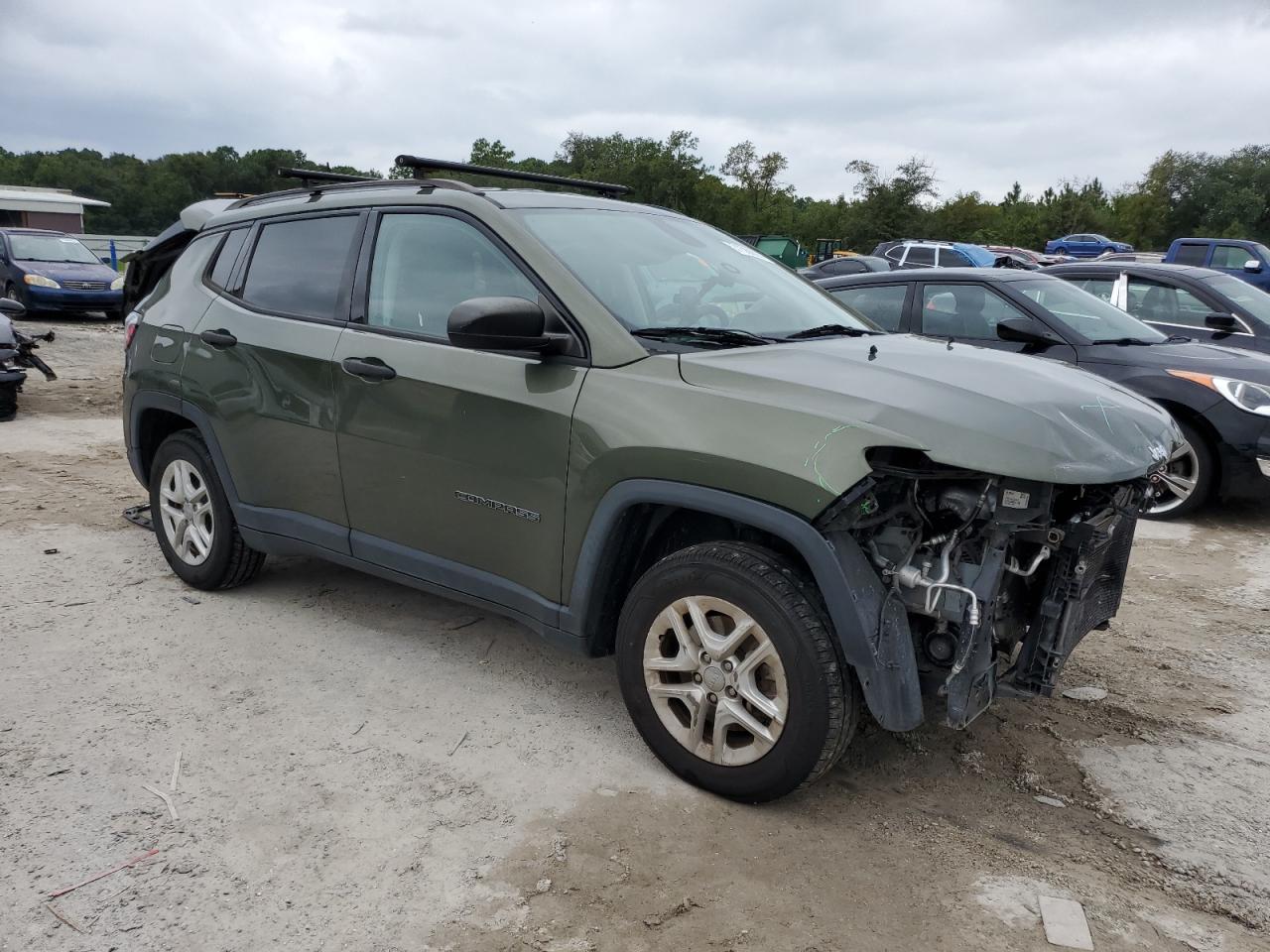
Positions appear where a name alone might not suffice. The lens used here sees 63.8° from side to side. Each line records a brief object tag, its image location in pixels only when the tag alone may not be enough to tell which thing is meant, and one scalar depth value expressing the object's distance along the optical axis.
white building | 39.69
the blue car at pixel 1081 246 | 39.12
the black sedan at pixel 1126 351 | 6.63
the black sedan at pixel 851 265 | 18.62
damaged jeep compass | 2.79
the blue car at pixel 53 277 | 17.02
